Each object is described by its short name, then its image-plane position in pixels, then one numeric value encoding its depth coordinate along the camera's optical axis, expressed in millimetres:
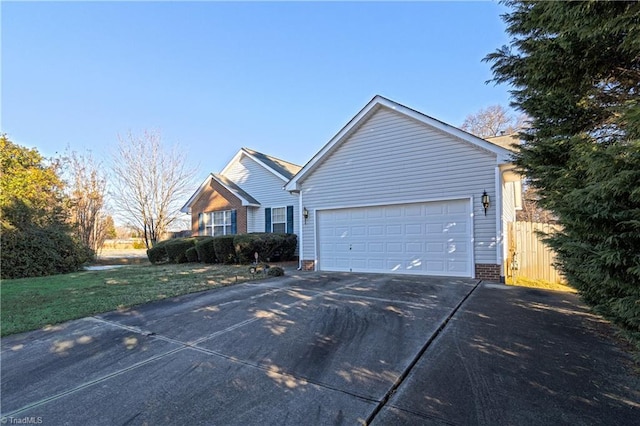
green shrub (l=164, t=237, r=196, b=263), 15441
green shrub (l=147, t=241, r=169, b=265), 15916
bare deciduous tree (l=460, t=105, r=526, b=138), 23347
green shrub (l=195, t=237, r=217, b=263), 14444
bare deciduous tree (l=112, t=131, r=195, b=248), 19906
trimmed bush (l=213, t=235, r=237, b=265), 13711
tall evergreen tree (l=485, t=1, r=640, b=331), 2623
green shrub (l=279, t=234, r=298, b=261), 14414
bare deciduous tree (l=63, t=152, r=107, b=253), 18047
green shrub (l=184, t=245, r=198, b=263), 15106
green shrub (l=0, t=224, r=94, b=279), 10609
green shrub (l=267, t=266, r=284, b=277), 9680
